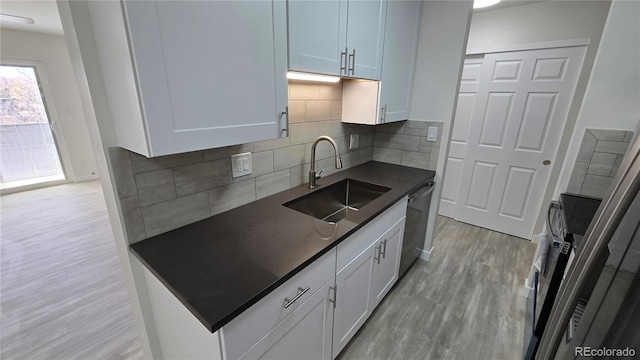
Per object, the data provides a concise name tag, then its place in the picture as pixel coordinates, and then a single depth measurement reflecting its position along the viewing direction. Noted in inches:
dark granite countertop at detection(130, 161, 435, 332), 32.6
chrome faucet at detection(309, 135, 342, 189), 66.3
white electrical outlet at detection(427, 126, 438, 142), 86.7
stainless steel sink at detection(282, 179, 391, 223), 70.0
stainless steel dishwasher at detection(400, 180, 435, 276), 80.0
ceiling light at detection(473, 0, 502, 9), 84.7
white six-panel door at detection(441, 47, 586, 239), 101.2
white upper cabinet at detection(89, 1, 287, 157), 30.1
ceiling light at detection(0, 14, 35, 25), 124.9
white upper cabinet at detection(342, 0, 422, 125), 70.6
